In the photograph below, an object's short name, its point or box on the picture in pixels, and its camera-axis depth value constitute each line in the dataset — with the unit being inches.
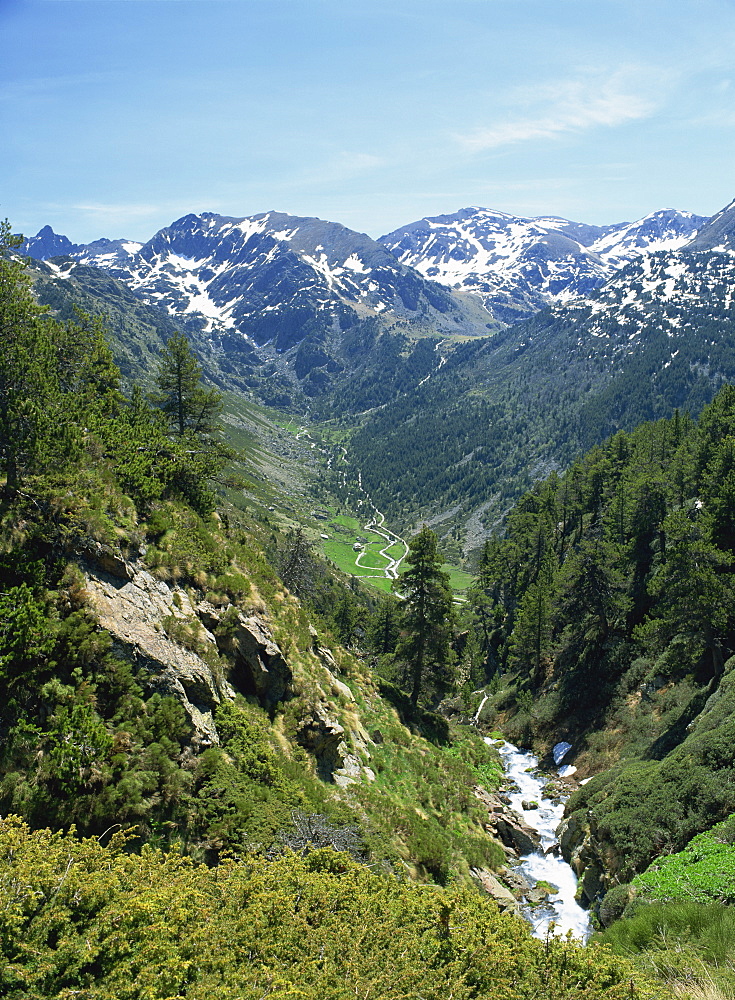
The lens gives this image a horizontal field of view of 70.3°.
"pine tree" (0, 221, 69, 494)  578.6
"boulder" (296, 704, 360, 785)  781.9
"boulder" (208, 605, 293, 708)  776.9
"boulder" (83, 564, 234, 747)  570.9
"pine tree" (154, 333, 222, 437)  1221.7
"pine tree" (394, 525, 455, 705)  1422.2
